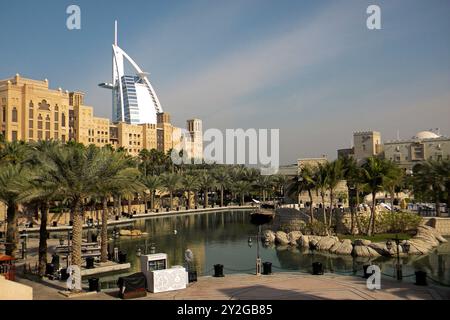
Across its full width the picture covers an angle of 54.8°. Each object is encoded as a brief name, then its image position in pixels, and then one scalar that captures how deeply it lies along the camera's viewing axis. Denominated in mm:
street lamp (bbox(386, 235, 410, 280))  20172
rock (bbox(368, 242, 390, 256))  28375
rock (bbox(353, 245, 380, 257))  28453
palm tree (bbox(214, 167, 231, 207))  76875
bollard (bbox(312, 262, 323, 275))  21062
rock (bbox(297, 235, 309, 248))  32713
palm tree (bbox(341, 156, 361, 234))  36438
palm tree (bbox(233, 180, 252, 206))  77750
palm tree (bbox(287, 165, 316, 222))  37688
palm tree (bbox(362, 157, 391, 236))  34500
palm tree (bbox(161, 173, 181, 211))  67500
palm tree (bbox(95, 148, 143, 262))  21281
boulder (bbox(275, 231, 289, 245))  34503
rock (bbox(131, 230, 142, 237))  39506
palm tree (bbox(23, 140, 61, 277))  20188
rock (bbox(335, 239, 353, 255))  29414
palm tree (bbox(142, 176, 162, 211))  64312
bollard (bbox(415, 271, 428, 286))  18344
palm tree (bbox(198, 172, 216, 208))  73875
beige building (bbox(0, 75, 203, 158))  94750
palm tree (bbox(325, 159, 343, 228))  36844
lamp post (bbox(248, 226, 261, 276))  21375
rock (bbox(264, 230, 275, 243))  35809
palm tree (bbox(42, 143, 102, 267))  20297
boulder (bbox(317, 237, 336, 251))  30875
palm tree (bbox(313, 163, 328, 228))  36938
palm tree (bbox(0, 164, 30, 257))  24562
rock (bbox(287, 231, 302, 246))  33991
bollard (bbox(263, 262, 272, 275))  21406
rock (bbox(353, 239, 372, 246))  29839
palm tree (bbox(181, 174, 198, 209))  70062
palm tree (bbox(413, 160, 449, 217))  38716
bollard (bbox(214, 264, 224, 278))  20922
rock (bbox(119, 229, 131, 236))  39344
